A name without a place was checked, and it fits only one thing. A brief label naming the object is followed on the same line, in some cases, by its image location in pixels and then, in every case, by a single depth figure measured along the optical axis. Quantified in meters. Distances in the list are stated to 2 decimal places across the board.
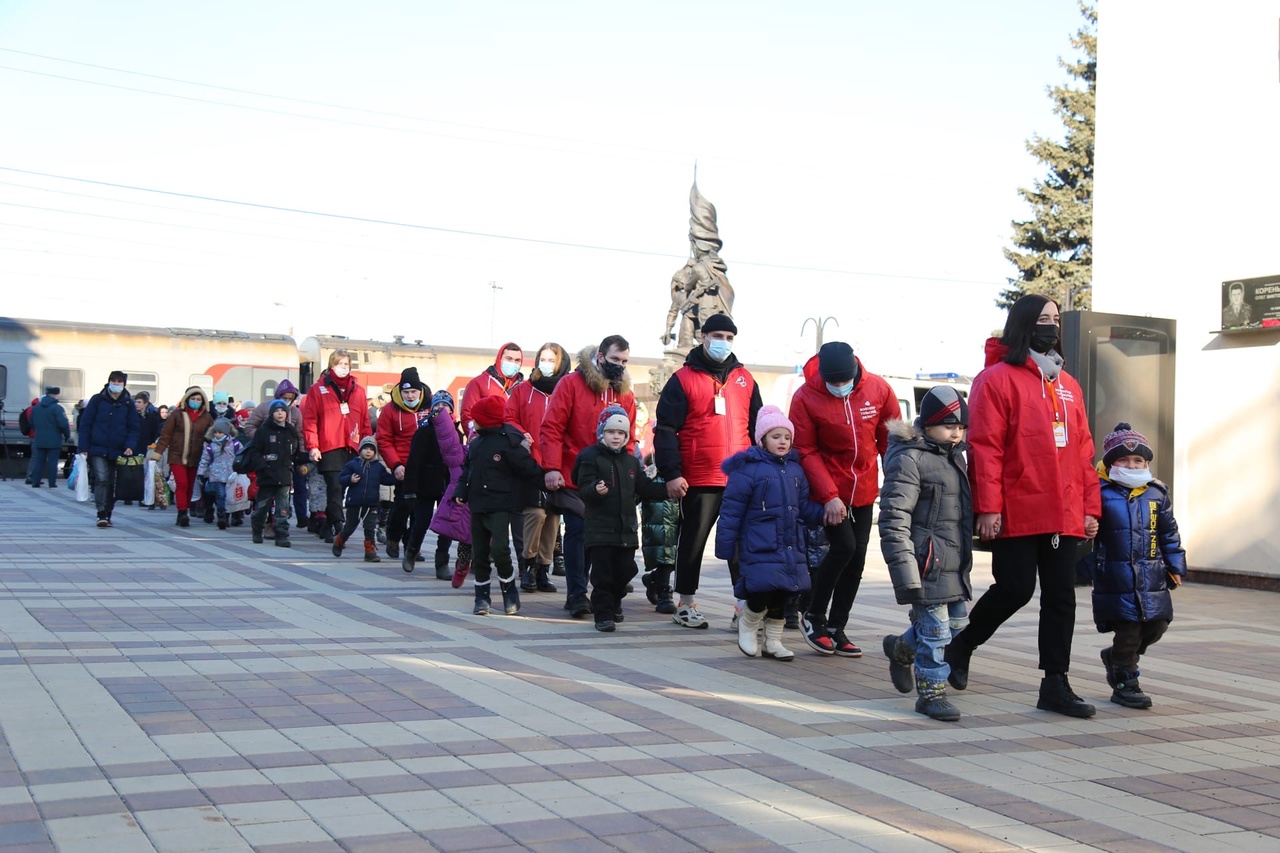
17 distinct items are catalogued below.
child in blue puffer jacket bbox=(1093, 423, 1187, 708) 6.80
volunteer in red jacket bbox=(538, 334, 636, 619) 10.20
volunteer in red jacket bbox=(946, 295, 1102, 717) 6.59
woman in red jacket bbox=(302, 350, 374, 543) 15.42
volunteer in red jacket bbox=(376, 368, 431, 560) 13.77
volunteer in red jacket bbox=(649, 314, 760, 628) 9.18
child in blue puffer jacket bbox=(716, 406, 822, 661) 7.86
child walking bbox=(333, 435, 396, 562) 13.98
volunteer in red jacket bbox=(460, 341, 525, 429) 11.94
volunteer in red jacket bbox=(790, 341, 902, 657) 8.16
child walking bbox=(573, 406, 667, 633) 9.14
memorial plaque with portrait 12.88
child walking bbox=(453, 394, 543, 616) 9.90
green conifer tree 38.78
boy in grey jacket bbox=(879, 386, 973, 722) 6.42
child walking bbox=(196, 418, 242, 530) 17.67
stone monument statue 25.88
